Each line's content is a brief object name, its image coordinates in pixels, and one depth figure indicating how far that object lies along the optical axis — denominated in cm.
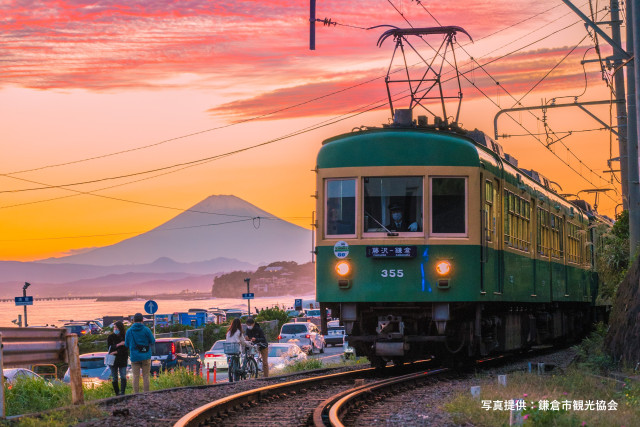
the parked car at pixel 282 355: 3183
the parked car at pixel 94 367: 2927
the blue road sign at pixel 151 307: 3830
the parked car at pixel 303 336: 4736
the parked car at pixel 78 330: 9093
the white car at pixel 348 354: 3452
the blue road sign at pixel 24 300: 4089
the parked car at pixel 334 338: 5944
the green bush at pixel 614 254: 2875
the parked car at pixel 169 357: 3150
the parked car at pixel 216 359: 3083
